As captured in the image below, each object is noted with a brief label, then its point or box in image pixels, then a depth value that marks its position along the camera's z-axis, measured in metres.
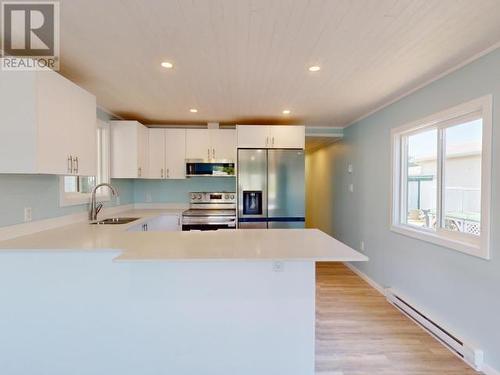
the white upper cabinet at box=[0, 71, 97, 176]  1.74
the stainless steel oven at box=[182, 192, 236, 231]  3.82
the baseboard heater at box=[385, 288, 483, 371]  1.96
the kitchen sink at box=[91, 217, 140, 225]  2.97
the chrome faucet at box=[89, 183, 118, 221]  2.91
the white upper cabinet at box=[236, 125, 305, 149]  3.86
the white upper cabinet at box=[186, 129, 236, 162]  4.07
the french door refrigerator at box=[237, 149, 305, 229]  3.78
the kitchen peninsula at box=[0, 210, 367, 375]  1.74
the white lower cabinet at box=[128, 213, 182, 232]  3.61
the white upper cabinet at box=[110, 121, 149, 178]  3.56
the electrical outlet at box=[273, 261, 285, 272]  1.74
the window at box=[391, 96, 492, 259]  1.98
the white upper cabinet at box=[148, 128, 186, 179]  4.06
